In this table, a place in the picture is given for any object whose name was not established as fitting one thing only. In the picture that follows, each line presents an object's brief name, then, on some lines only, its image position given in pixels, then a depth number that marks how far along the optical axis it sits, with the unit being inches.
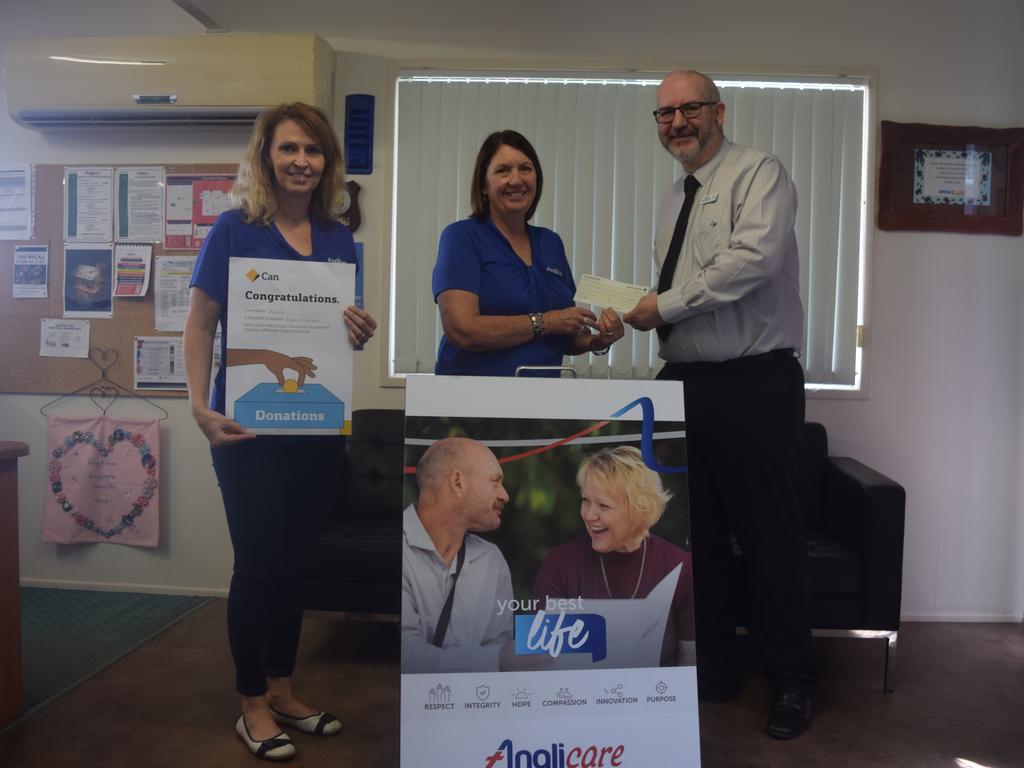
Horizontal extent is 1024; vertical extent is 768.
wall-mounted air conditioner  125.3
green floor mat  99.3
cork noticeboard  135.7
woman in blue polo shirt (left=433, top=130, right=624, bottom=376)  77.4
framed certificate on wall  129.0
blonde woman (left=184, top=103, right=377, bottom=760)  73.4
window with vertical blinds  130.9
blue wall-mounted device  132.4
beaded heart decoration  135.9
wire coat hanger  136.4
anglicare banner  60.9
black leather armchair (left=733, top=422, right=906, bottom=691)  101.9
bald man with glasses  85.0
